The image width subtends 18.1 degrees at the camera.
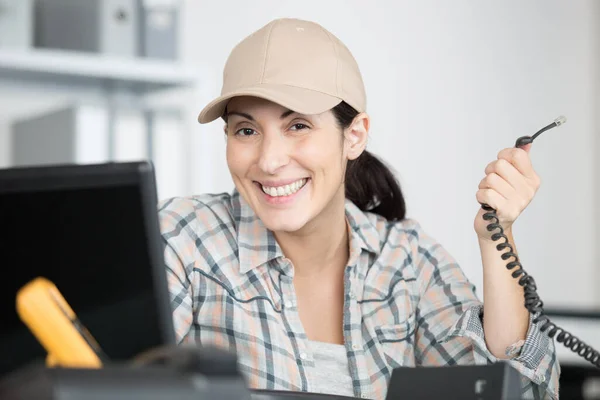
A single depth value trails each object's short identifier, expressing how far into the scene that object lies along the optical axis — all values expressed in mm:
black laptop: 1468
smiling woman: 1981
